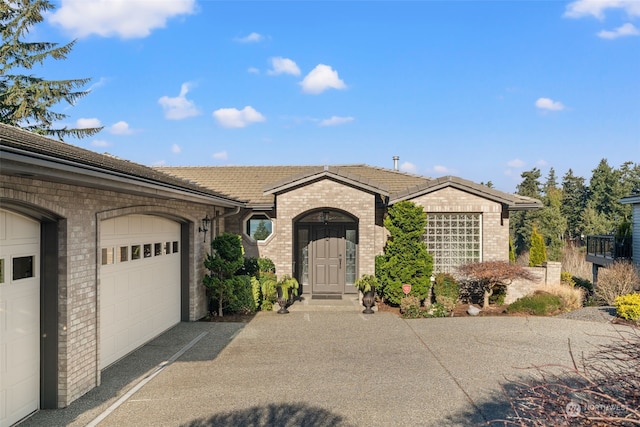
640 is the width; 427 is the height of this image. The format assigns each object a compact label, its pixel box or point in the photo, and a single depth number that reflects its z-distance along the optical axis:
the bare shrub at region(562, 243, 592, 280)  28.19
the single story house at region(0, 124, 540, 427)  4.95
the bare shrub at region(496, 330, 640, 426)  2.25
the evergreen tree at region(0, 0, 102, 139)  20.78
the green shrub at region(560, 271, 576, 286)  15.24
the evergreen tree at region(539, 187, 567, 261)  34.38
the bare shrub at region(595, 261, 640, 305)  12.38
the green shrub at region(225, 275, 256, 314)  11.31
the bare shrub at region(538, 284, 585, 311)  11.74
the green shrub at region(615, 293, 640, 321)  10.17
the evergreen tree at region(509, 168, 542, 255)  45.94
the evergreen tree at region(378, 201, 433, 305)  12.13
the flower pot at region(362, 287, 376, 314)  11.82
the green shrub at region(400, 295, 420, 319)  11.35
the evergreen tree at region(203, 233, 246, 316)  10.90
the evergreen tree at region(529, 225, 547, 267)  18.11
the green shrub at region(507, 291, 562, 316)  11.38
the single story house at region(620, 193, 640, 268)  18.03
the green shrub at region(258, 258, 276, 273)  13.28
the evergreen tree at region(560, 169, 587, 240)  50.87
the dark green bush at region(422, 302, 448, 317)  11.37
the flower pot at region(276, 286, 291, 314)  11.76
